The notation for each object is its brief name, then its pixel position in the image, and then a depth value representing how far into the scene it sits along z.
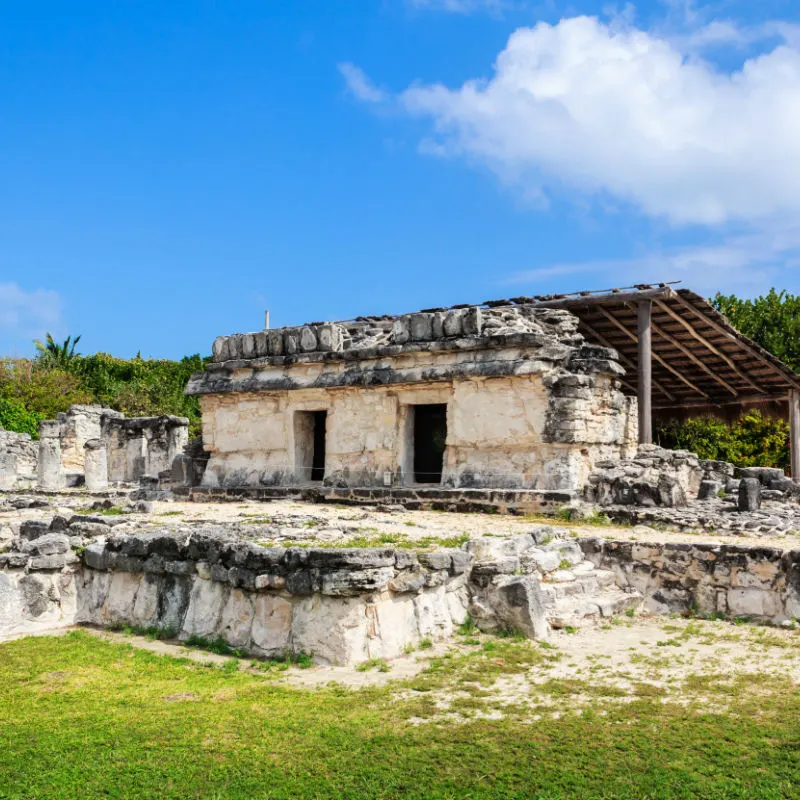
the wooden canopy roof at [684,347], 13.76
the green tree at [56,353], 37.62
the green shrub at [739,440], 17.31
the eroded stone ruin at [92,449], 17.80
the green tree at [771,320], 23.38
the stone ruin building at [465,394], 12.14
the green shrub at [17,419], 29.23
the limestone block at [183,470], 15.88
